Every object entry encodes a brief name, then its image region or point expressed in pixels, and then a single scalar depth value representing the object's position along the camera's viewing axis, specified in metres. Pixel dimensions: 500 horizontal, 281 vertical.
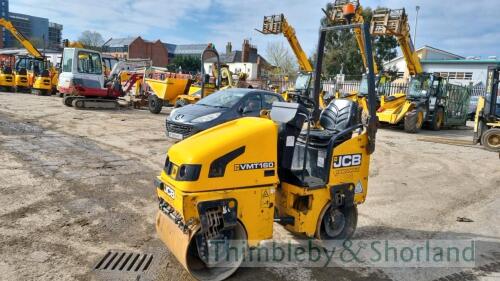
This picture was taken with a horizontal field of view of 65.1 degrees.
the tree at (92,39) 71.75
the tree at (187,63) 66.94
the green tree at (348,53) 40.78
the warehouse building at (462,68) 35.06
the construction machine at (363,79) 15.30
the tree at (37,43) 76.56
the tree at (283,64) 55.78
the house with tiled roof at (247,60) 64.81
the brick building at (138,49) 79.25
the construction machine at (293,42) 19.66
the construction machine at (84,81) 16.45
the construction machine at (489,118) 12.11
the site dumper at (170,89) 16.20
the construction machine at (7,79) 24.45
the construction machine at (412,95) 15.89
